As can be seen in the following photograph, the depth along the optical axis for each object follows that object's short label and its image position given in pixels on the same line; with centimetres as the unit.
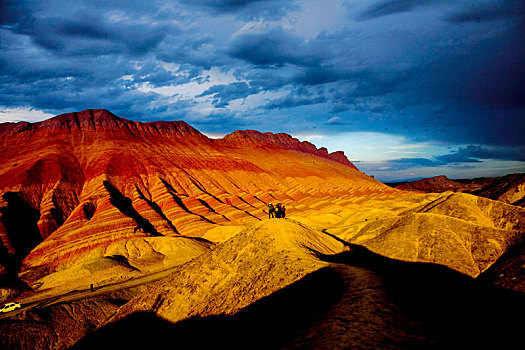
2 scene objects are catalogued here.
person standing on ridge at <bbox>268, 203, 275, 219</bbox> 2922
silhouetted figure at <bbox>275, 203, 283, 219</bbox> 2772
